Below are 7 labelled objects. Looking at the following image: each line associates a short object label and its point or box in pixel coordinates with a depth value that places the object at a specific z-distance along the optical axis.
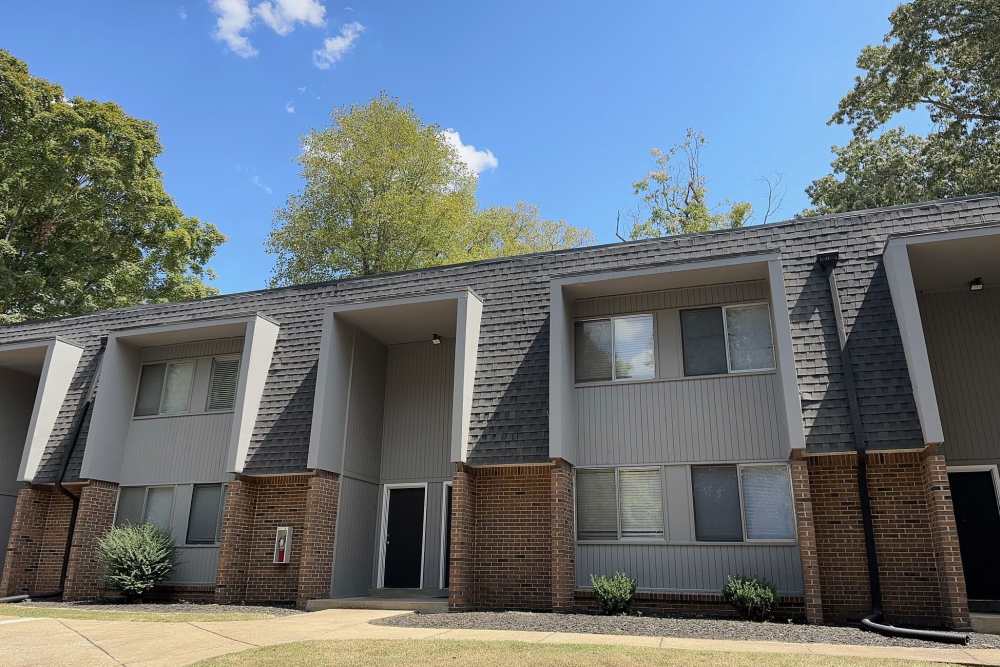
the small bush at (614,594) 10.77
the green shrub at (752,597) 9.97
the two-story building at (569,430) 10.35
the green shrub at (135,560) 13.21
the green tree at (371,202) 28.94
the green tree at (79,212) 22.44
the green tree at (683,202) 29.58
